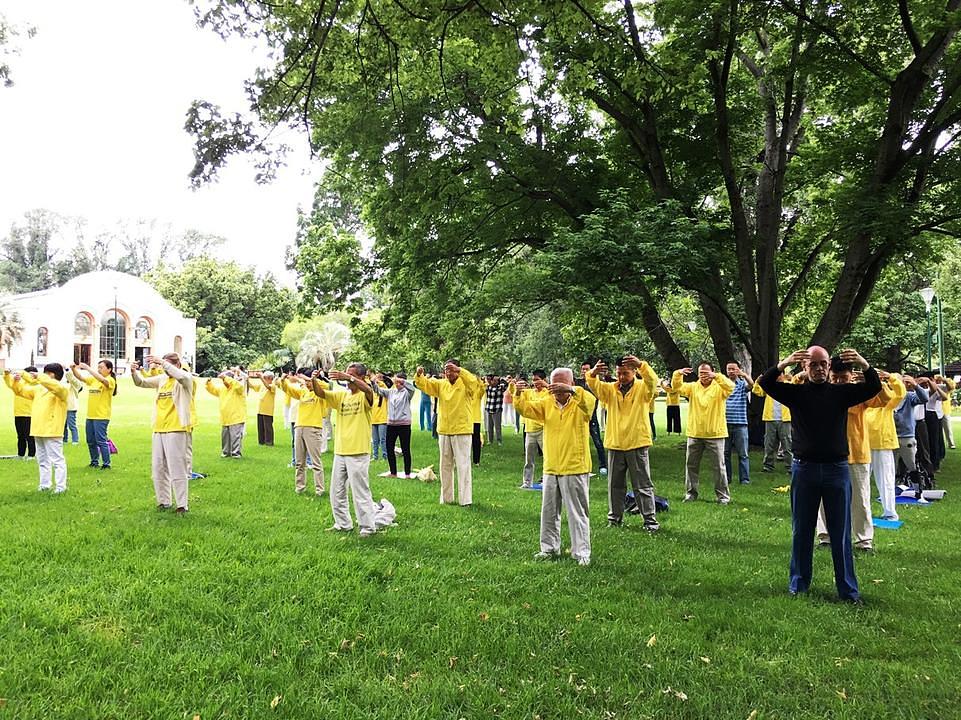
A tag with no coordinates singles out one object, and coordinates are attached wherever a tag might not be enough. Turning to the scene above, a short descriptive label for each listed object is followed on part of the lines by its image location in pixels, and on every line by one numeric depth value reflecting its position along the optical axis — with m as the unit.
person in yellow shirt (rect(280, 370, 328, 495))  10.66
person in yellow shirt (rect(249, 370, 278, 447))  16.78
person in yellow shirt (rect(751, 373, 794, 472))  14.59
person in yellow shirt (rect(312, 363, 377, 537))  8.10
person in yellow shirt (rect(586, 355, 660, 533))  8.79
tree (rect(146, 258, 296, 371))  61.56
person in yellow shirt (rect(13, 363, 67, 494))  10.12
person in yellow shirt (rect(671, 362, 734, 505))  10.55
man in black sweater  5.94
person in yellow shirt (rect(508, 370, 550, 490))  12.12
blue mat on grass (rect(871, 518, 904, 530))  9.08
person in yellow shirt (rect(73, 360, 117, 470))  12.85
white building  56.62
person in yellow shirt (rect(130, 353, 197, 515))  8.91
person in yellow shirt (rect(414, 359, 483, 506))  10.30
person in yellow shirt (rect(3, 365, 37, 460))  14.12
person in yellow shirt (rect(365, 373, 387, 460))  13.06
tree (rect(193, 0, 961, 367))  13.69
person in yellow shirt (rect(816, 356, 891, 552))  7.66
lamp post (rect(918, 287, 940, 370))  25.58
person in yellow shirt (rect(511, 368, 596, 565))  7.07
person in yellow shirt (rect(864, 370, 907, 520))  9.24
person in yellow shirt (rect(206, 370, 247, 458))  14.66
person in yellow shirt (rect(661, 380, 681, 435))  23.35
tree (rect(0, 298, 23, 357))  49.97
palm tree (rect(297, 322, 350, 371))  52.66
